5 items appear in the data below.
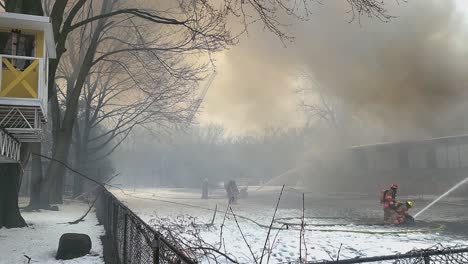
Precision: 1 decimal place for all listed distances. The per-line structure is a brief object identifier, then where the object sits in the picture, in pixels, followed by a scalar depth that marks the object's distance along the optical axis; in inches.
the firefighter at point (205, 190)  959.6
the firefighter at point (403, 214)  425.7
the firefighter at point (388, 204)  432.5
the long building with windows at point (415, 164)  969.5
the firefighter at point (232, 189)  786.8
